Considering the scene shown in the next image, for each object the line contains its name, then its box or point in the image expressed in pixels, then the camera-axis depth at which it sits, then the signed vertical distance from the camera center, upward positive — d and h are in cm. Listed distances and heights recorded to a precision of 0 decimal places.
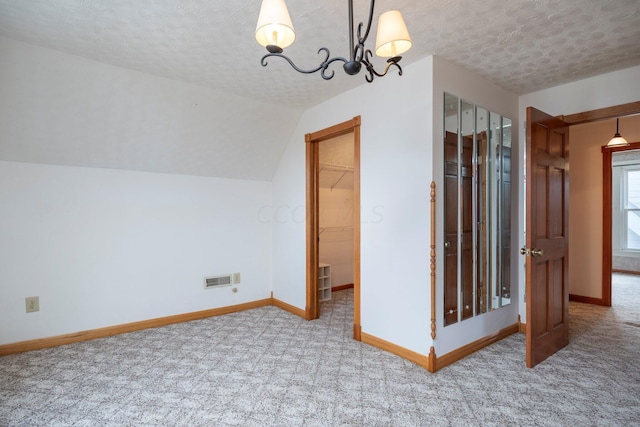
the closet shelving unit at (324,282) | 454 -100
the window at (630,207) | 644 -2
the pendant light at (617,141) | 389 +76
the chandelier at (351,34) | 125 +71
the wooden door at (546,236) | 255 -24
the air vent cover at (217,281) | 387 -84
